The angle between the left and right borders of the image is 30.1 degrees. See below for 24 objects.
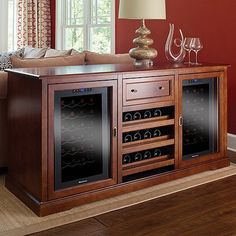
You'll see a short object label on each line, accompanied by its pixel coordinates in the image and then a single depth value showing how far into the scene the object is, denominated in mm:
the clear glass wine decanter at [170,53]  3602
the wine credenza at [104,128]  2691
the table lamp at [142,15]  3264
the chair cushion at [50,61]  3201
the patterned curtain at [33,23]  6744
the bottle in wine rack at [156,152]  3273
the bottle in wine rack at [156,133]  3254
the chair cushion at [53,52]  4355
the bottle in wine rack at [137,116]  3119
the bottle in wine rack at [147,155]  3219
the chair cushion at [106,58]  3568
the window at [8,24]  6680
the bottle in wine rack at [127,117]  3066
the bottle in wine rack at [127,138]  3090
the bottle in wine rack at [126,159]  3105
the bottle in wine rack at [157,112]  3223
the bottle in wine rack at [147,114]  3171
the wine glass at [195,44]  3619
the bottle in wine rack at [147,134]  3195
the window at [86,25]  6008
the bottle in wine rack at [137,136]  3146
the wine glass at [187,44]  3631
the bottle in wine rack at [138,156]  3172
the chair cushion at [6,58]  4867
